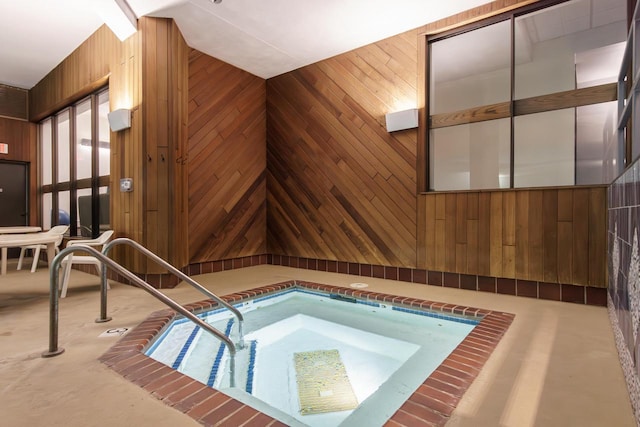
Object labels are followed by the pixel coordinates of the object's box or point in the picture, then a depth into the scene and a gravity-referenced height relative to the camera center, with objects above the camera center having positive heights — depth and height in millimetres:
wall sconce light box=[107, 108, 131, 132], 3691 +1053
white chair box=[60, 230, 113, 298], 3113 -475
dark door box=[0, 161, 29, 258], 6141 +347
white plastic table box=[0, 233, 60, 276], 2945 -242
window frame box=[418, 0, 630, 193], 3041 +1064
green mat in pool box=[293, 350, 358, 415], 1766 -1009
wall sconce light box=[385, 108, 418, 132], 3812 +1070
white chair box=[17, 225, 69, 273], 4590 -491
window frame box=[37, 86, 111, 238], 4668 +548
